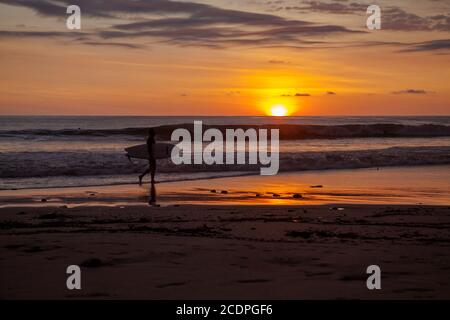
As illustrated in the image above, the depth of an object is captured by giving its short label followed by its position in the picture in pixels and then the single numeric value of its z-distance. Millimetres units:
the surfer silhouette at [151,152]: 17797
